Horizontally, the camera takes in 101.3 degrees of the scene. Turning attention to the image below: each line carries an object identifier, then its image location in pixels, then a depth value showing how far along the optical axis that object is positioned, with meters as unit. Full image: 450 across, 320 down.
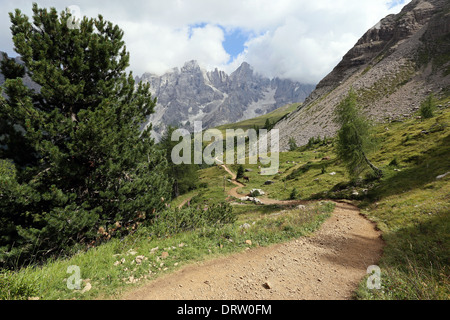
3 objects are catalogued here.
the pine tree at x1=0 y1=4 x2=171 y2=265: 7.80
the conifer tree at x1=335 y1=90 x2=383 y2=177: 24.77
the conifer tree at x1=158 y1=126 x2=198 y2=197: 43.03
